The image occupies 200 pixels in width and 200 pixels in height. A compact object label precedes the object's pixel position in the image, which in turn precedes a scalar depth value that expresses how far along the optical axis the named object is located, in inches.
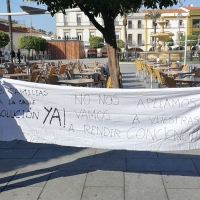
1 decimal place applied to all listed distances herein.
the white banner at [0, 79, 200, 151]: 109.4
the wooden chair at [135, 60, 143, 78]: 445.5
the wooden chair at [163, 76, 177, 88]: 241.8
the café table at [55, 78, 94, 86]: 255.1
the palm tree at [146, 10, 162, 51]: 1864.4
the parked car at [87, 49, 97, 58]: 1607.0
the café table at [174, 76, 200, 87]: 243.4
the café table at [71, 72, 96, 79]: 332.1
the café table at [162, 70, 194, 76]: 308.2
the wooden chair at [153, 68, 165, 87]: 282.0
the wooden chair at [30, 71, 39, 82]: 314.1
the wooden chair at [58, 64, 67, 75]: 397.7
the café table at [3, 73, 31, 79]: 322.0
